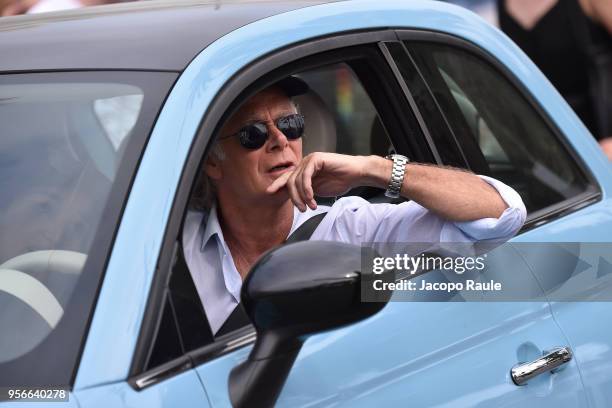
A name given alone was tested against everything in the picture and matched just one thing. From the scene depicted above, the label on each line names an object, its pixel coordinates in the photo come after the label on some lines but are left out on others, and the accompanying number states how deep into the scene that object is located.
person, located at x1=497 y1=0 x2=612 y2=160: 10.41
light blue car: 4.22
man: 5.61
